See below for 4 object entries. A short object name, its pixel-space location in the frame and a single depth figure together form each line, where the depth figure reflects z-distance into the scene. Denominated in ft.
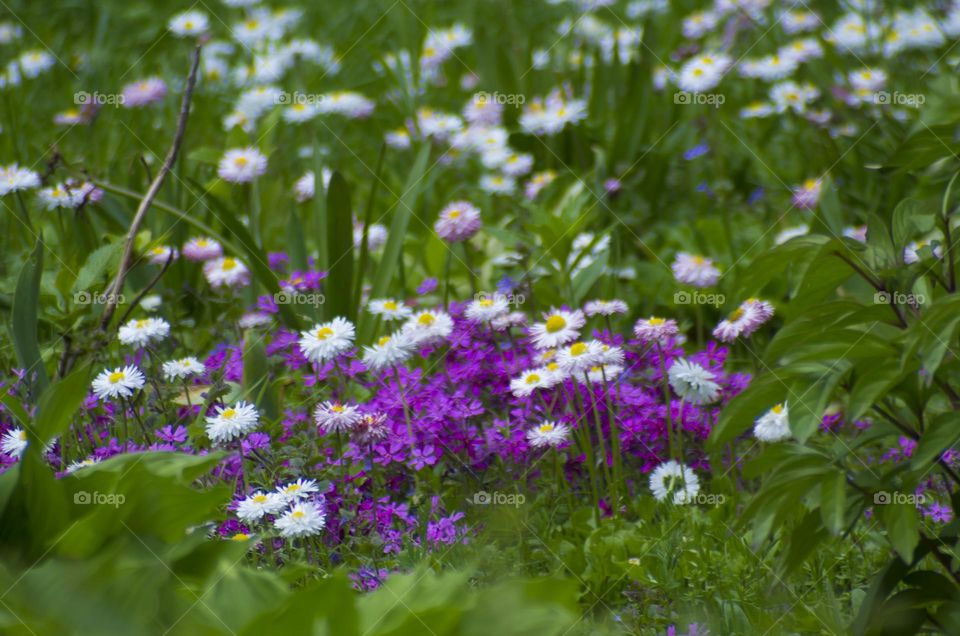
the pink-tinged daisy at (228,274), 18.35
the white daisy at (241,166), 19.51
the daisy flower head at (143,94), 23.70
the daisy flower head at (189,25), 27.32
